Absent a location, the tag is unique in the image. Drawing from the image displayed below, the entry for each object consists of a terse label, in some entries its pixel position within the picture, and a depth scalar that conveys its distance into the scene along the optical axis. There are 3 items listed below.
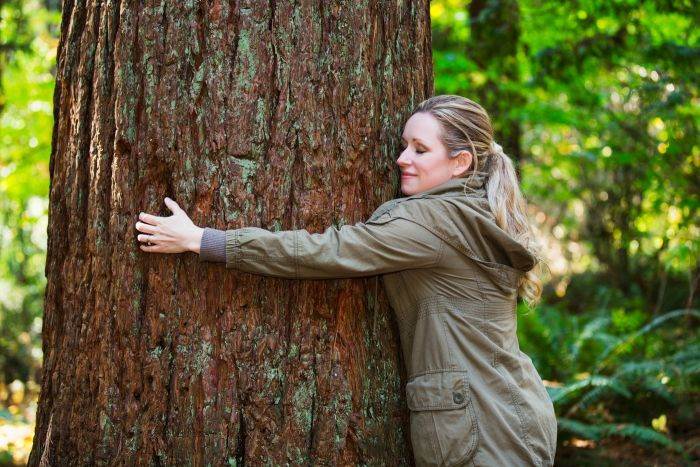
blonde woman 2.46
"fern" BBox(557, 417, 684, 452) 4.85
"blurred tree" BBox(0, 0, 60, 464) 9.48
